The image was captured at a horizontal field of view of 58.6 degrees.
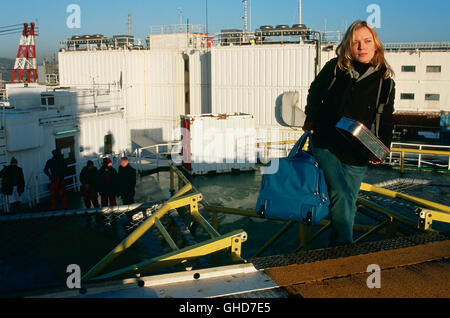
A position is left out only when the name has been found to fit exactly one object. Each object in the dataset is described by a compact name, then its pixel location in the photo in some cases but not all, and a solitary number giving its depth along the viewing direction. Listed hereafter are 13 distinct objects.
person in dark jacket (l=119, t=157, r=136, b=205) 11.09
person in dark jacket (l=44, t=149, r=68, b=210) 11.72
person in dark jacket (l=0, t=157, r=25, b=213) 11.24
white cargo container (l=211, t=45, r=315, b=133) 25.06
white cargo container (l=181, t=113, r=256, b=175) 16.22
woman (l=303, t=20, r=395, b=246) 4.31
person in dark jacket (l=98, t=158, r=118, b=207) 11.27
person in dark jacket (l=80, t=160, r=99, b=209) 11.38
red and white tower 41.75
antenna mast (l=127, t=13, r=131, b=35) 55.95
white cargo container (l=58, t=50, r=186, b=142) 32.97
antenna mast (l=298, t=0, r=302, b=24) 35.56
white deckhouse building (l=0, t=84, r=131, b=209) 12.52
